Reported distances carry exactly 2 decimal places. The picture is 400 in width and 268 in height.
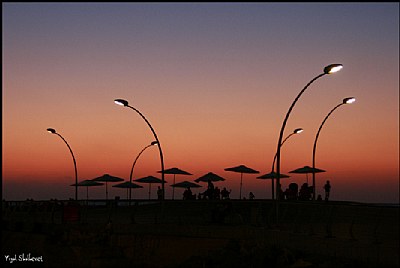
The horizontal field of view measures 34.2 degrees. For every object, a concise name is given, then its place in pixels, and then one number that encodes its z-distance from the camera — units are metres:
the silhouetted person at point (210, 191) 44.12
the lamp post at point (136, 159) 48.85
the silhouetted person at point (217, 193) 45.00
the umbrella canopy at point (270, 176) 46.00
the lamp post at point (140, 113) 33.78
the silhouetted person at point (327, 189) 46.87
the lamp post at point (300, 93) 24.86
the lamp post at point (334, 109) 32.31
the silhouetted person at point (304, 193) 43.56
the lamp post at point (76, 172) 48.27
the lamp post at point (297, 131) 39.02
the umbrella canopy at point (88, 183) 53.91
